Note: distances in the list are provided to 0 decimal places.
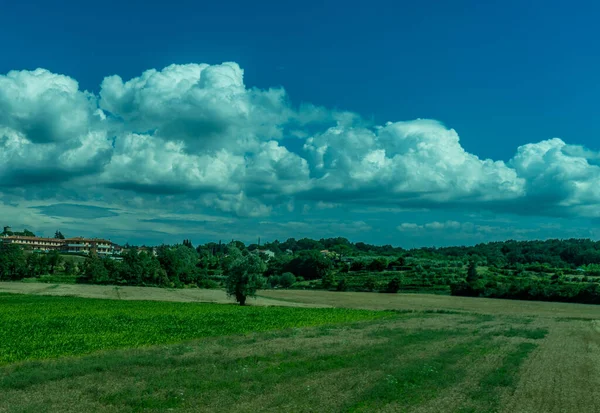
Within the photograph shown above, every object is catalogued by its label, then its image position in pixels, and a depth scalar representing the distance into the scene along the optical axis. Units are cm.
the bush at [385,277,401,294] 13838
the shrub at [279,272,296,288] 17350
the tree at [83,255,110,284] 13825
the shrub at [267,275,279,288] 17612
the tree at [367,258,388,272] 19450
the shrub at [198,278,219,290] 15052
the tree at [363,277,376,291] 14519
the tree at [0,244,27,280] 13638
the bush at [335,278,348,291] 14800
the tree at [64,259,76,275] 15735
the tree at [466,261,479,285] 12812
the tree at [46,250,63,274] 15662
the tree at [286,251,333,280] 18988
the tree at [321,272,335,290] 15645
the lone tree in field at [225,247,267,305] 8519
